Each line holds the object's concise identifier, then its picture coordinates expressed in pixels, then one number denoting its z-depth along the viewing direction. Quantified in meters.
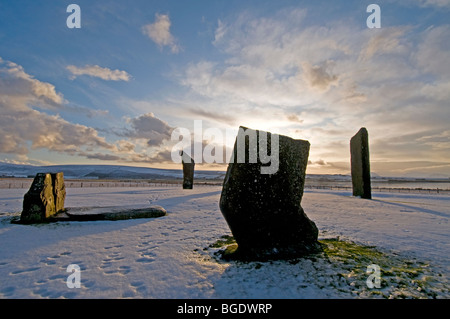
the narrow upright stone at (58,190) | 7.62
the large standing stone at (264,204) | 4.48
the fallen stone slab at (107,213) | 7.18
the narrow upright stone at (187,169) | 22.59
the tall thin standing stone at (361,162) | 14.72
